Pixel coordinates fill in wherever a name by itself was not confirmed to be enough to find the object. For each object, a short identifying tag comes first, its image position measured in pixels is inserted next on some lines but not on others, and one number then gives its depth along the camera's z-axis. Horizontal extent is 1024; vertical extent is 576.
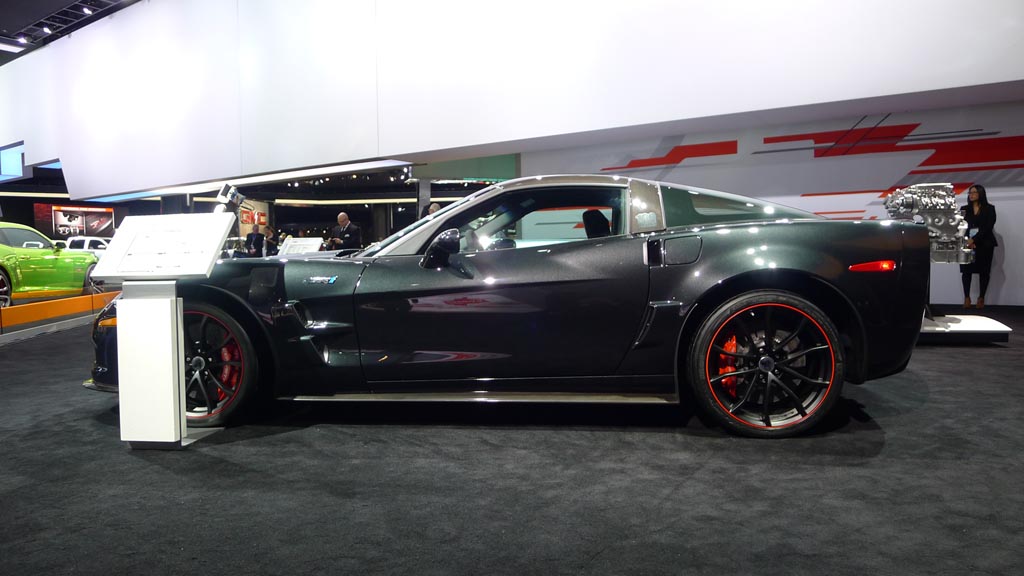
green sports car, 8.77
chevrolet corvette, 2.67
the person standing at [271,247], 11.39
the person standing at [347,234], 8.63
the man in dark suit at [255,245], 9.77
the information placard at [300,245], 8.17
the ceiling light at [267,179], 10.95
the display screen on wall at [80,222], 21.17
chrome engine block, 5.10
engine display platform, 4.90
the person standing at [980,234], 6.73
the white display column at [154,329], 2.66
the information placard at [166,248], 2.63
